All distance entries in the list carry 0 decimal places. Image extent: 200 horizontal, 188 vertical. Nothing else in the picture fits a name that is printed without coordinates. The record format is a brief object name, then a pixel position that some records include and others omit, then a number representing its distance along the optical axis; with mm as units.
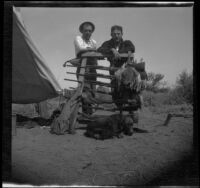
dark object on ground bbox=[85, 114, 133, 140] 3451
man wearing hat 3232
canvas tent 3424
